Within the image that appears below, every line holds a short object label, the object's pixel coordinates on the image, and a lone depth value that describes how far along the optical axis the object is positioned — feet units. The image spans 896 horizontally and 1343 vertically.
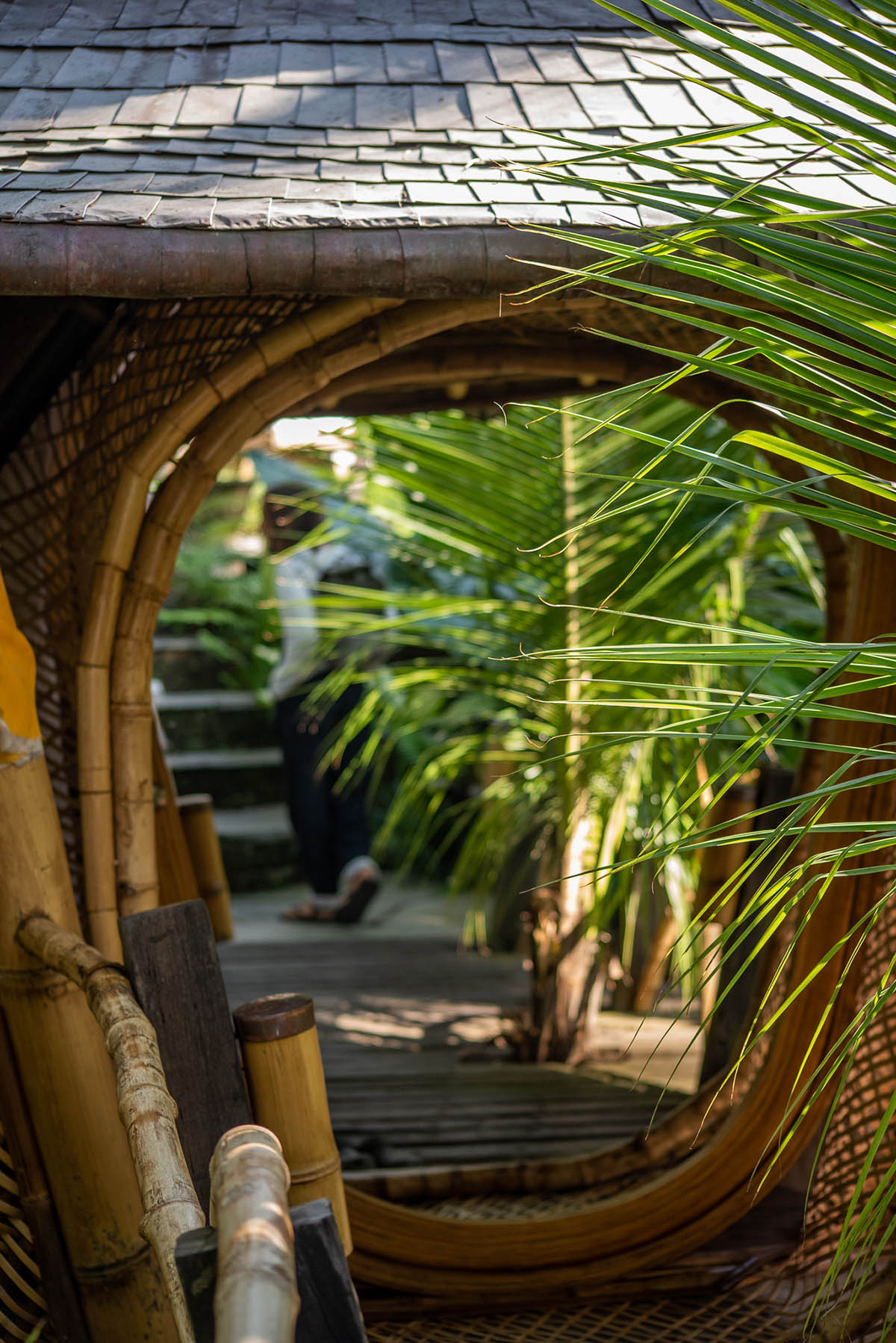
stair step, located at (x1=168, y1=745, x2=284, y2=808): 21.97
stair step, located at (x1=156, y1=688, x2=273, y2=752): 22.86
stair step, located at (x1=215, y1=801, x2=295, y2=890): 19.84
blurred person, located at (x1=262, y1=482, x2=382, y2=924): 15.24
